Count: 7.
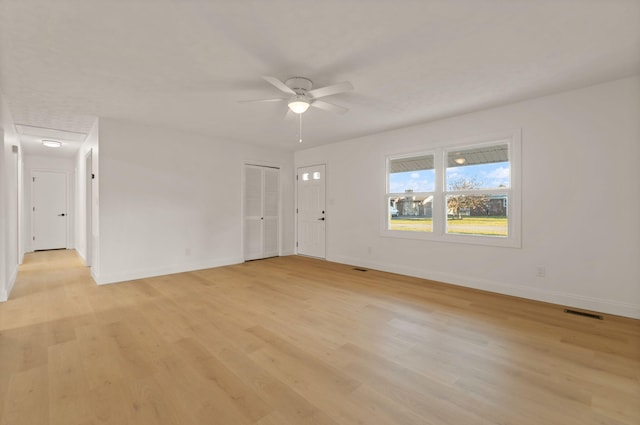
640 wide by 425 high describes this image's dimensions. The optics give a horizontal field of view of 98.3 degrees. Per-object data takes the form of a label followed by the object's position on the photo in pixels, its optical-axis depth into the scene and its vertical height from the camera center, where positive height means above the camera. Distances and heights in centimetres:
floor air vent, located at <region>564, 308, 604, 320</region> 301 -117
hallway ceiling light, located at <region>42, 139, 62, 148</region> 563 +137
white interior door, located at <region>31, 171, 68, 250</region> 721 -3
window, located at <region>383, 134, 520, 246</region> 386 +25
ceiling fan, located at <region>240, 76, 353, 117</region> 271 +121
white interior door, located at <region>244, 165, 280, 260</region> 618 -7
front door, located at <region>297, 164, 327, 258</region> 639 -4
